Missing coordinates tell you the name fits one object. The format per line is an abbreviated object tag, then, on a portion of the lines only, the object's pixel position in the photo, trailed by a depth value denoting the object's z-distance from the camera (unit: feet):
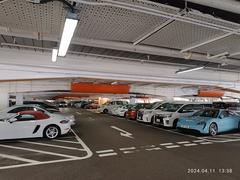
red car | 59.31
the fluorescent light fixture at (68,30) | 15.28
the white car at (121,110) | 69.37
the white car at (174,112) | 39.75
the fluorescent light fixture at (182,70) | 39.67
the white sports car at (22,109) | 29.96
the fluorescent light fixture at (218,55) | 28.53
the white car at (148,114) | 47.29
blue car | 32.19
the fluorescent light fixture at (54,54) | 29.09
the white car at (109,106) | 79.96
